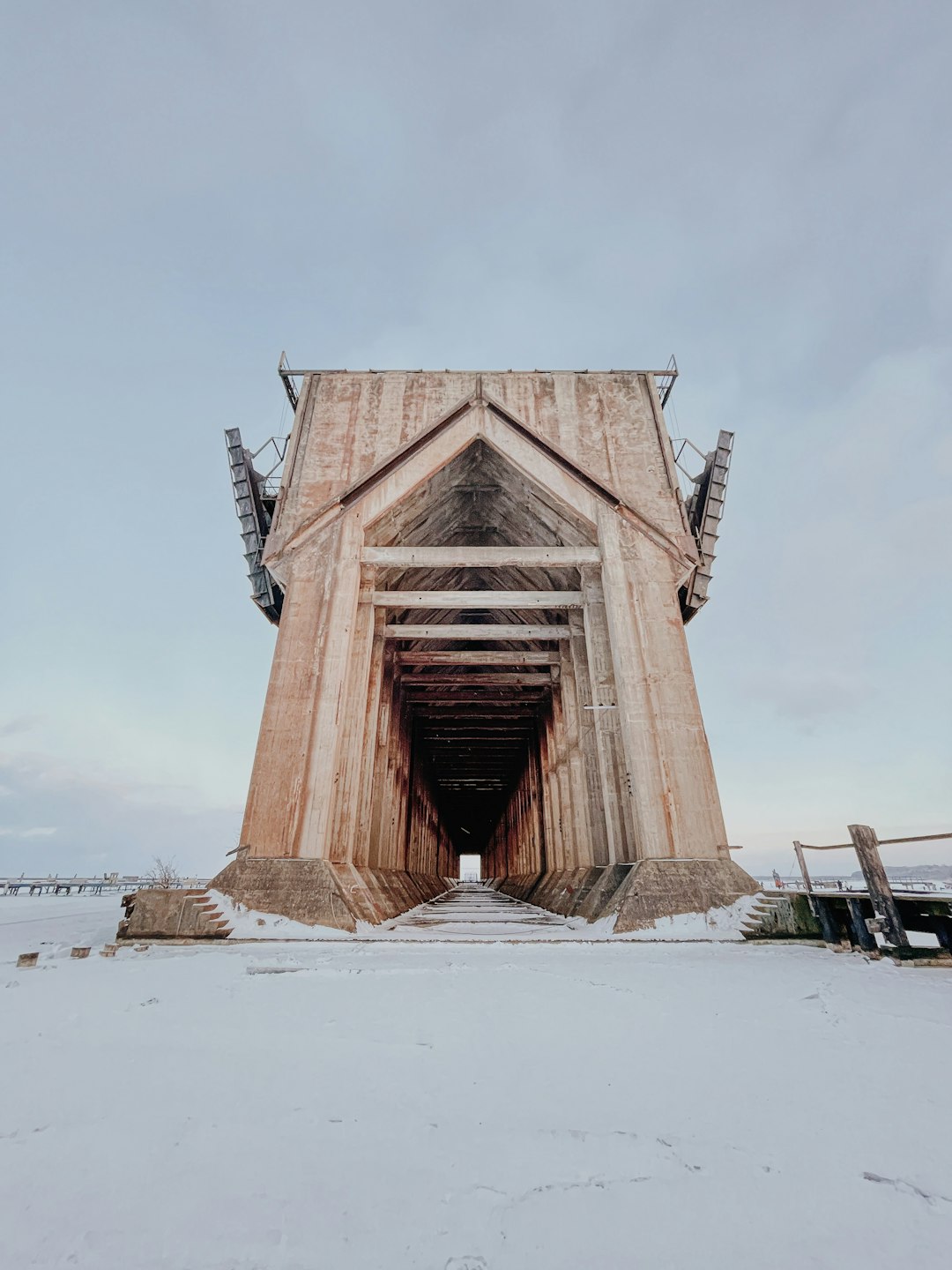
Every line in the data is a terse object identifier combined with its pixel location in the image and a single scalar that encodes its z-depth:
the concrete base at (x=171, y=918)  6.96
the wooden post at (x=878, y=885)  6.00
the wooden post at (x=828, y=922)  6.97
